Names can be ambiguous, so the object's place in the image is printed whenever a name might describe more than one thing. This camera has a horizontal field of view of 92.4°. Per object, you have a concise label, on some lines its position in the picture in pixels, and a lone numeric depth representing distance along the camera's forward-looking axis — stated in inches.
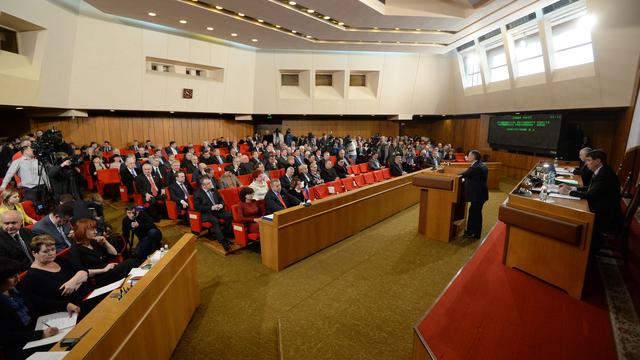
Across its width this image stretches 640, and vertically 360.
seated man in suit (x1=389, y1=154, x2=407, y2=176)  339.3
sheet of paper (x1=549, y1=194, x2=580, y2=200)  133.4
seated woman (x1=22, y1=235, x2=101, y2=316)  86.6
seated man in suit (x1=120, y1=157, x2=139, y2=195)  258.2
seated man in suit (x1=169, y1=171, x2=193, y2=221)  218.2
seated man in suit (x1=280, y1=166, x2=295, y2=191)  231.1
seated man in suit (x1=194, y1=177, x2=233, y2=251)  189.8
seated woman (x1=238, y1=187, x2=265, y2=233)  186.9
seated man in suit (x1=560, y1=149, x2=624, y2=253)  114.5
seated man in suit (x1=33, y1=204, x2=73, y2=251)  125.7
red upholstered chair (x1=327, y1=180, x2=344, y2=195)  249.2
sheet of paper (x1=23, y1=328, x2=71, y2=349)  70.4
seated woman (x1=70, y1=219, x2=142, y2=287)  109.7
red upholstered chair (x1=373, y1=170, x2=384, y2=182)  318.5
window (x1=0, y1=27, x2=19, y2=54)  299.4
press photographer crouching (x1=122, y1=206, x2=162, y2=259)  146.6
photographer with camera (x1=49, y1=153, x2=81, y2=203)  190.9
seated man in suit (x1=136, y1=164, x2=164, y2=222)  222.2
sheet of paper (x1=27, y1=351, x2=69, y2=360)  60.3
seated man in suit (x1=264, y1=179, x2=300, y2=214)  193.5
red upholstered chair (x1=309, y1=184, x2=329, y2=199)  236.5
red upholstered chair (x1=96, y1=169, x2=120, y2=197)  287.1
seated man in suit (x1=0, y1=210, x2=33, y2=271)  109.1
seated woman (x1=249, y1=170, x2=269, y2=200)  212.2
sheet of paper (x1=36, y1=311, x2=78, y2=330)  80.7
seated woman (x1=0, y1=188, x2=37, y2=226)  134.6
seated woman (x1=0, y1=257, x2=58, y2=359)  71.9
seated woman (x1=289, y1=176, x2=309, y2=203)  222.4
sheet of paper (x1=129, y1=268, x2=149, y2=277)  98.9
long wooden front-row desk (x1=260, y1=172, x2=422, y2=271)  158.1
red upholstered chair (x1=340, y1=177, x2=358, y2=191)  272.1
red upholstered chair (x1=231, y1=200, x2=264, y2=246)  179.9
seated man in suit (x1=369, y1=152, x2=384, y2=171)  363.3
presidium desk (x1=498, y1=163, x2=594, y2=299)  101.6
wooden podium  188.9
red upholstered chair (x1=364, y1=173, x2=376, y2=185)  302.8
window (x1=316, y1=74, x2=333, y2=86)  596.4
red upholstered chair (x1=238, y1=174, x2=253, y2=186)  282.4
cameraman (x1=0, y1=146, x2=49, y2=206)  191.8
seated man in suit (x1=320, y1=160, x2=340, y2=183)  304.2
